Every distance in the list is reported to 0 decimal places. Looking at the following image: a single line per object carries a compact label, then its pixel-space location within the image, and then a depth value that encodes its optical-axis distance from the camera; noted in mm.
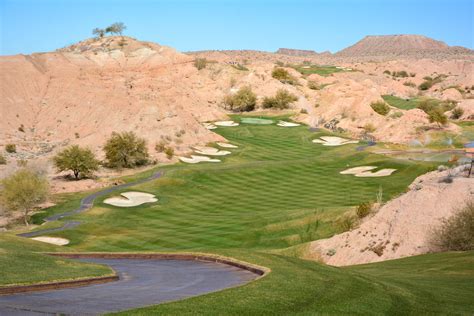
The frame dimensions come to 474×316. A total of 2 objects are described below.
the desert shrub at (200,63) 176625
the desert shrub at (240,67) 177875
